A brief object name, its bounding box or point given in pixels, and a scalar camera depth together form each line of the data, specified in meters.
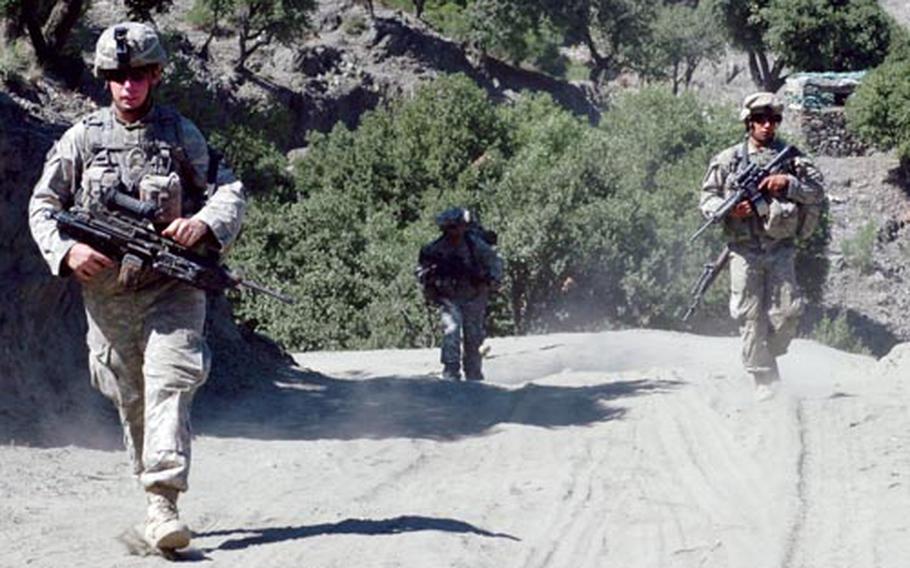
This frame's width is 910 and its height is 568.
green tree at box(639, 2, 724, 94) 68.88
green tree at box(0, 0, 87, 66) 18.08
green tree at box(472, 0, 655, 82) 69.50
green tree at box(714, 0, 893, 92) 61.22
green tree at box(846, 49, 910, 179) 50.47
